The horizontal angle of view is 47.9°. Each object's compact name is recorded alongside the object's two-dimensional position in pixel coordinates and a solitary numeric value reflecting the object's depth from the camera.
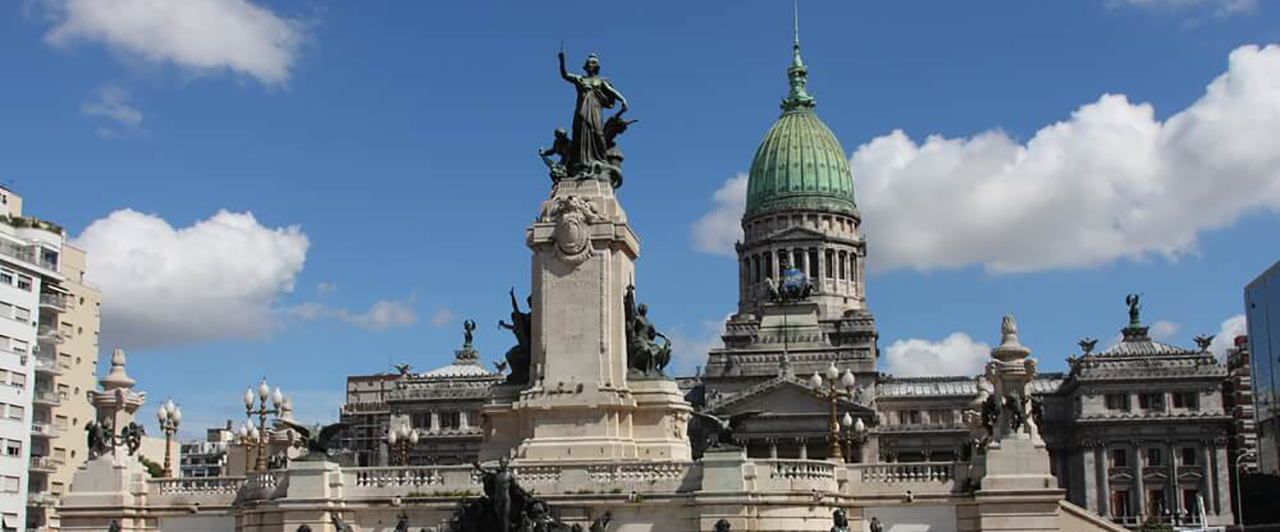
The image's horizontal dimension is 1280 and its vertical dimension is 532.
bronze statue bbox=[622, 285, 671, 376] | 45.75
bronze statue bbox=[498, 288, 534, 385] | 46.53
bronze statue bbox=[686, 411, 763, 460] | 40.22
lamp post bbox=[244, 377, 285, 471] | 52.78
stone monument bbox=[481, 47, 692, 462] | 44.00
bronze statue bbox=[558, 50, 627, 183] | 48.09
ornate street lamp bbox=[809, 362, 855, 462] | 45.41
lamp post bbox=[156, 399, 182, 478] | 55.34
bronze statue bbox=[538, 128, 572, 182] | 48.62
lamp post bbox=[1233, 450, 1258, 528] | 104.81
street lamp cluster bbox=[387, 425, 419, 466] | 62.00
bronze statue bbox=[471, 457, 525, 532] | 37.31
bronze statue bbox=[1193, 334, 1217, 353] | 120.82
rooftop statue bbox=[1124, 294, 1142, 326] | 124.81
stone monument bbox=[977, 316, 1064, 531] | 40.91
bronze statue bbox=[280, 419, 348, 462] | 42.44
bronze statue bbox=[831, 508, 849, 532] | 36.81
